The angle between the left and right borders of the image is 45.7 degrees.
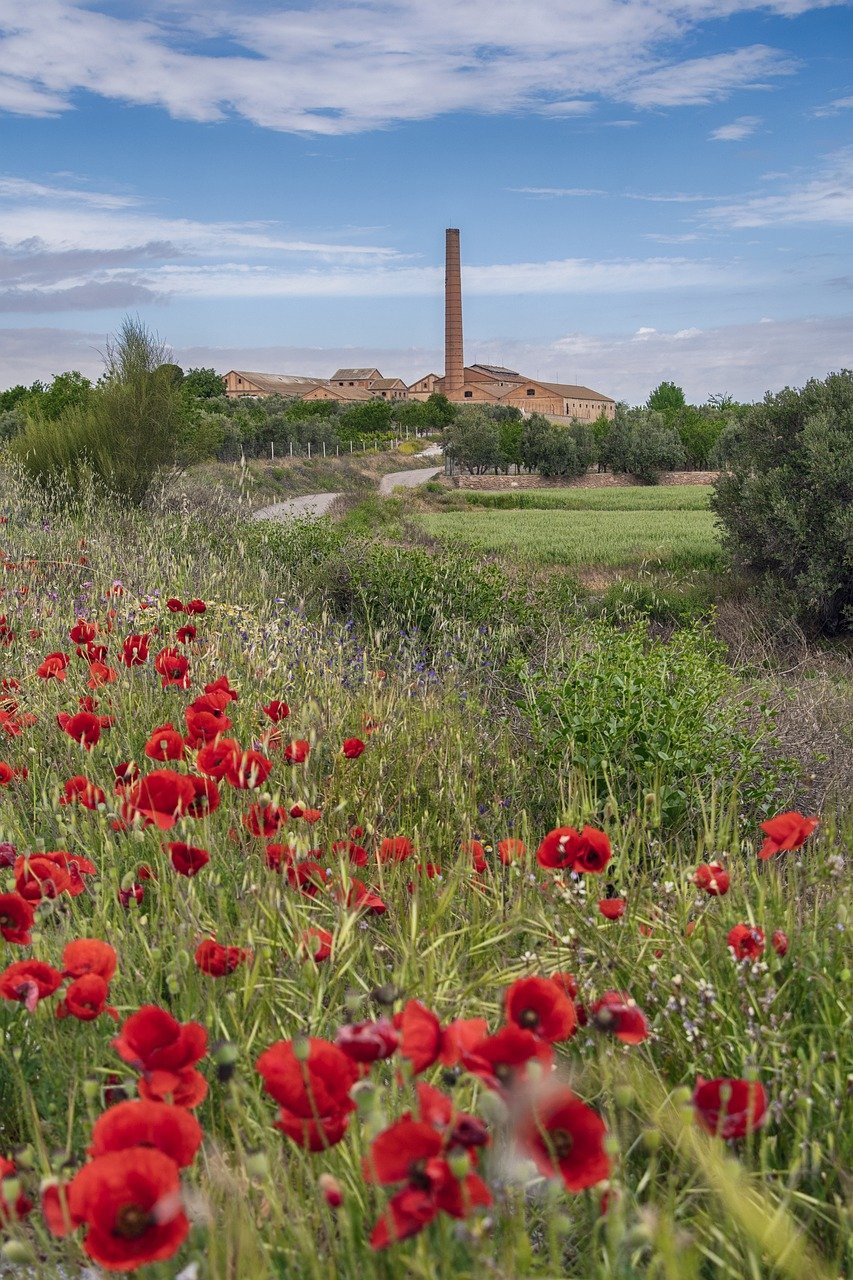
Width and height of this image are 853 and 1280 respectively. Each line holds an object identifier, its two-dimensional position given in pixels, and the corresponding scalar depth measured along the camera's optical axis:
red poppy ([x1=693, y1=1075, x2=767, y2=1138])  1.14
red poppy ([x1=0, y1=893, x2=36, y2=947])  1.65
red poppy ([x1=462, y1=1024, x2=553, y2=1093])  1.03
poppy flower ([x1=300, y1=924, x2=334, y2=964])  1.88
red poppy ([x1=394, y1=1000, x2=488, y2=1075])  1.06
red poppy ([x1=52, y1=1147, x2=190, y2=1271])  0.93
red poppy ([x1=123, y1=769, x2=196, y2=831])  1.92
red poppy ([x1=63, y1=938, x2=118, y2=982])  1.49
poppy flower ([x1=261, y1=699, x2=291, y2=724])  2.82
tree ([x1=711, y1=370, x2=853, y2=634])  11.86
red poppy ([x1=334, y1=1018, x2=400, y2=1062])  1.09
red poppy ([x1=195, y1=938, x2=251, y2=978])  1.65
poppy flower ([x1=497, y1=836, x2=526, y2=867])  2.48
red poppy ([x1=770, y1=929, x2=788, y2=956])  2.05
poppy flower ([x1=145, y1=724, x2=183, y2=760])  2.18
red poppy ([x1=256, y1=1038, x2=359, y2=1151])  1.08
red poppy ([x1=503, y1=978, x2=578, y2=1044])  1.16
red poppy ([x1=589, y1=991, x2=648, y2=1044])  1.23
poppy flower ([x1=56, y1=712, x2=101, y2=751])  2.47
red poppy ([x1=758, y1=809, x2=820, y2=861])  1.93
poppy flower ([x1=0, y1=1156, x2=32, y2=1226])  1.17
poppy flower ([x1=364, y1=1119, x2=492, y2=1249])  0.94
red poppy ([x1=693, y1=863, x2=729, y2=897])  2.01
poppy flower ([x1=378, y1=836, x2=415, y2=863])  2.56
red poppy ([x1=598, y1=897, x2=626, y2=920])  1.93
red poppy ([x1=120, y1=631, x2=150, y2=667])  3.35
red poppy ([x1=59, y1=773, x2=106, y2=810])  2.46
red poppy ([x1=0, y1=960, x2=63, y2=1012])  1.43
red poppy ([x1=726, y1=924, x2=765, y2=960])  1.78
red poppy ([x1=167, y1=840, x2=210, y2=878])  1.85
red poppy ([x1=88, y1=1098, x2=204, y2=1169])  1.00
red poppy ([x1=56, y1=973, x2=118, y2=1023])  1.42
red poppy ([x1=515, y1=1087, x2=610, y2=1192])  0.99
